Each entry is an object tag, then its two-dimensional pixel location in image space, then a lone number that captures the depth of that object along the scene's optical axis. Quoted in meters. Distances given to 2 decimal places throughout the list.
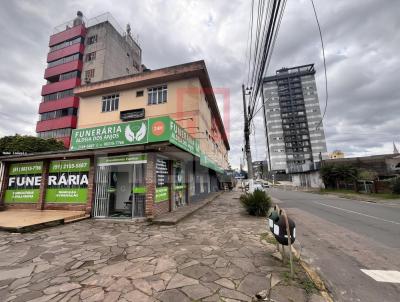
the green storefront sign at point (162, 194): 8.87
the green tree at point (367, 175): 22.44
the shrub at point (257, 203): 9.22
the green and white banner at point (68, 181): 9.68
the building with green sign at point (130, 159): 8.48
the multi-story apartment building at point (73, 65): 32.38
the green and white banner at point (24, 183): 10.76
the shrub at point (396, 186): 17.78
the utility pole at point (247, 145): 12.20
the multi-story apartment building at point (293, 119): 83.25
